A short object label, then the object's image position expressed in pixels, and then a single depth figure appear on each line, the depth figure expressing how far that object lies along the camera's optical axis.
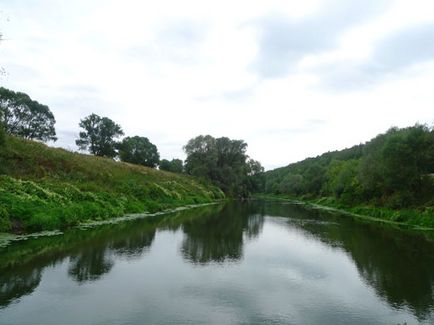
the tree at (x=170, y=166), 120.87
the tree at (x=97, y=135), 87.06
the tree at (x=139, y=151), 95.00
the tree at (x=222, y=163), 92.38
